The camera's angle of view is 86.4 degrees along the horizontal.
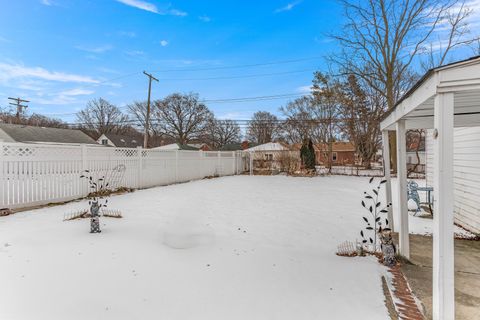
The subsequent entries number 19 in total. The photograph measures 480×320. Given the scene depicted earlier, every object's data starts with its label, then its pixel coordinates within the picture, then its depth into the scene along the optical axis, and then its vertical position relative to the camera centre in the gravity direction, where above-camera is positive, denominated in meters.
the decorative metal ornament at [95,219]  3.79 -0.87
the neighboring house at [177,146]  28.90 +1.63
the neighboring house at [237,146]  34.98 +2.01
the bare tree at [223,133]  38.73 +4.17
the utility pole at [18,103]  26.25 +6.03
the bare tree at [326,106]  18.16 +4.01
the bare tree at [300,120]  21.34 +3.56
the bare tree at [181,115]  34.84 +6.20
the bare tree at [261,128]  37.30 +4.77
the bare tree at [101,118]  39.47 +6.73
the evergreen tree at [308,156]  16.17 +0.20
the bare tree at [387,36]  13.45 +6.90
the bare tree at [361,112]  18.25 +3.44
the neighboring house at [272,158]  16.55 +0.09
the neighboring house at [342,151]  35.94 +1.11
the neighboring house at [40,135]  19.69 +2.28
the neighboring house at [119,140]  32.19 +2.67
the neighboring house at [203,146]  38.91 +2.15
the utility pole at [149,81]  17.33 +5.43
